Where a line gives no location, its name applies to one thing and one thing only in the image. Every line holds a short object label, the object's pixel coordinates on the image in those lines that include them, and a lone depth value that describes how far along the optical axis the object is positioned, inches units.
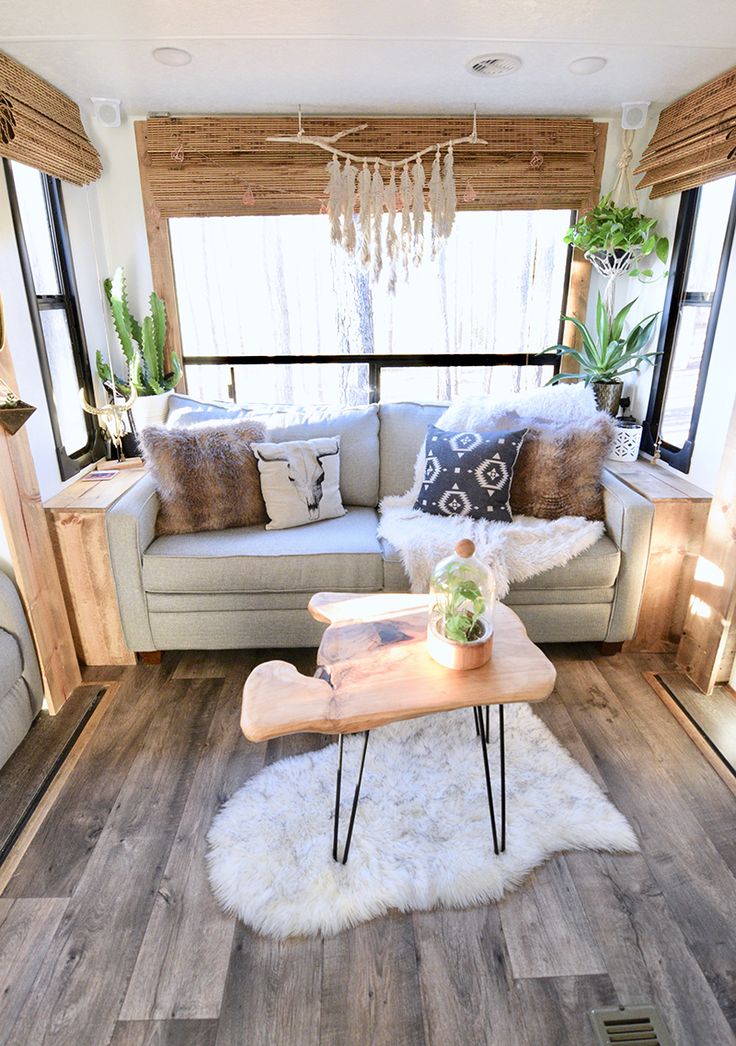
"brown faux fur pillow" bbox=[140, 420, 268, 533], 97.6
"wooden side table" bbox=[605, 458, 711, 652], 94.2
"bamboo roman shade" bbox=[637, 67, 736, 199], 88.9
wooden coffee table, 55.7
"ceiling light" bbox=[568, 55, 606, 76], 87.7
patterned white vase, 110.3
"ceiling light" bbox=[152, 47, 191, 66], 82.4
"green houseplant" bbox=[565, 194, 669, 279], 107.7
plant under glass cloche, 60.9
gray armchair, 76.7
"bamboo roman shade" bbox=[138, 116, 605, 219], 110.7
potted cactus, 113.0
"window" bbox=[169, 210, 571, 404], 121.5
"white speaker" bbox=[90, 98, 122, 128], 102.7
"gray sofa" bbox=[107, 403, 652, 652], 91.2
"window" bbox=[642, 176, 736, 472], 98.5
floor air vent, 49.2
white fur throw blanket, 90.4
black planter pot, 115.0
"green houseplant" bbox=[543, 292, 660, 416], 111.3
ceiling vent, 86.5
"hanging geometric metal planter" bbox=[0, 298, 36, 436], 75.4
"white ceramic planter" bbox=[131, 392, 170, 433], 112.5
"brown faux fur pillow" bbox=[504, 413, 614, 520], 99.1
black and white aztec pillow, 98.8
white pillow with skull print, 100.2
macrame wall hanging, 105.4
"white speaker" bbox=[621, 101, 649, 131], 106.7
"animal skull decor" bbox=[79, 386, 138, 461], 109.7
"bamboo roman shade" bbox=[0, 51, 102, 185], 82.0
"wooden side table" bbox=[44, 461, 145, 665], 90.8
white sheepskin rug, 60.1
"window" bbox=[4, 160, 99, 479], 95.8
